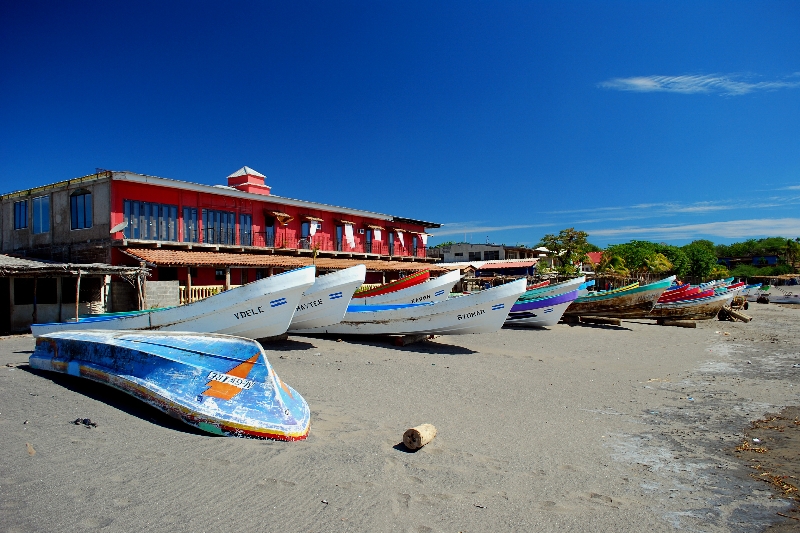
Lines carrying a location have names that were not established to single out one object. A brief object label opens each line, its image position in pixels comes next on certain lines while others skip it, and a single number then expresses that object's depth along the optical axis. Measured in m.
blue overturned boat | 6.20
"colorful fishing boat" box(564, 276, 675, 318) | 23.47
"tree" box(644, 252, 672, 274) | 57.12
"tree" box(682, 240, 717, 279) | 68.88
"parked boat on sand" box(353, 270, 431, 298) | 19.06
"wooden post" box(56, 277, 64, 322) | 16.22
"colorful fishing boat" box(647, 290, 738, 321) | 25.66
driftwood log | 6.24
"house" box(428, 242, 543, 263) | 55.62
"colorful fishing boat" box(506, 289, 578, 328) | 20.36
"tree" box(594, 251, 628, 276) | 49.01
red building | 20.12
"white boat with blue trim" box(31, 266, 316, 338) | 11.45
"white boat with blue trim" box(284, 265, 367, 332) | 14.02
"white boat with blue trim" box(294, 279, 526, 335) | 14.48
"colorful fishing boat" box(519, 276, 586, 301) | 20.39
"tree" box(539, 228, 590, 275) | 42.62
